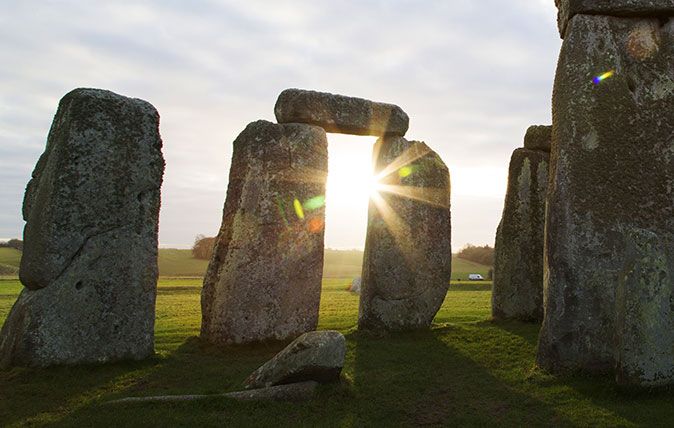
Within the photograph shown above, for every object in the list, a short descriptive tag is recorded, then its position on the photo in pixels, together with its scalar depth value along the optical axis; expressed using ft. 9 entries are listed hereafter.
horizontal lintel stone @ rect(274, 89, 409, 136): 38.73
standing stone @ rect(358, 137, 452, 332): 39.99
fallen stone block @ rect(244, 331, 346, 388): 22.68
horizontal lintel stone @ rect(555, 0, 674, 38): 27.40
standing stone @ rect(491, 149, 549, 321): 43.91
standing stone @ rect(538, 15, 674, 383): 25.81
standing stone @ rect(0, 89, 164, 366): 26.99
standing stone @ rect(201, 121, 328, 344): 34.42
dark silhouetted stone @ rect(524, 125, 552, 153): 46.62
